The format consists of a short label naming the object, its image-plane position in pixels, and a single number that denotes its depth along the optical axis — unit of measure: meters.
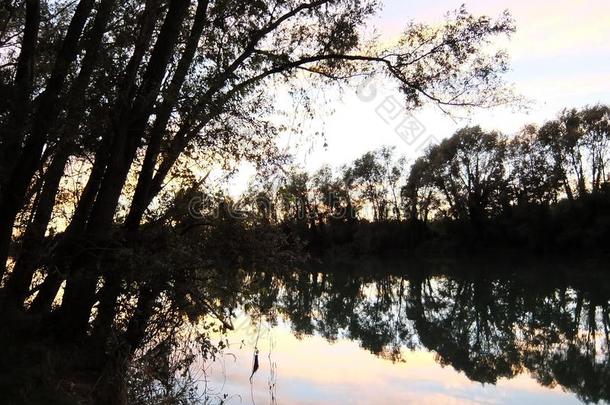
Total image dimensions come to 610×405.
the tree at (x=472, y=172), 39.56
